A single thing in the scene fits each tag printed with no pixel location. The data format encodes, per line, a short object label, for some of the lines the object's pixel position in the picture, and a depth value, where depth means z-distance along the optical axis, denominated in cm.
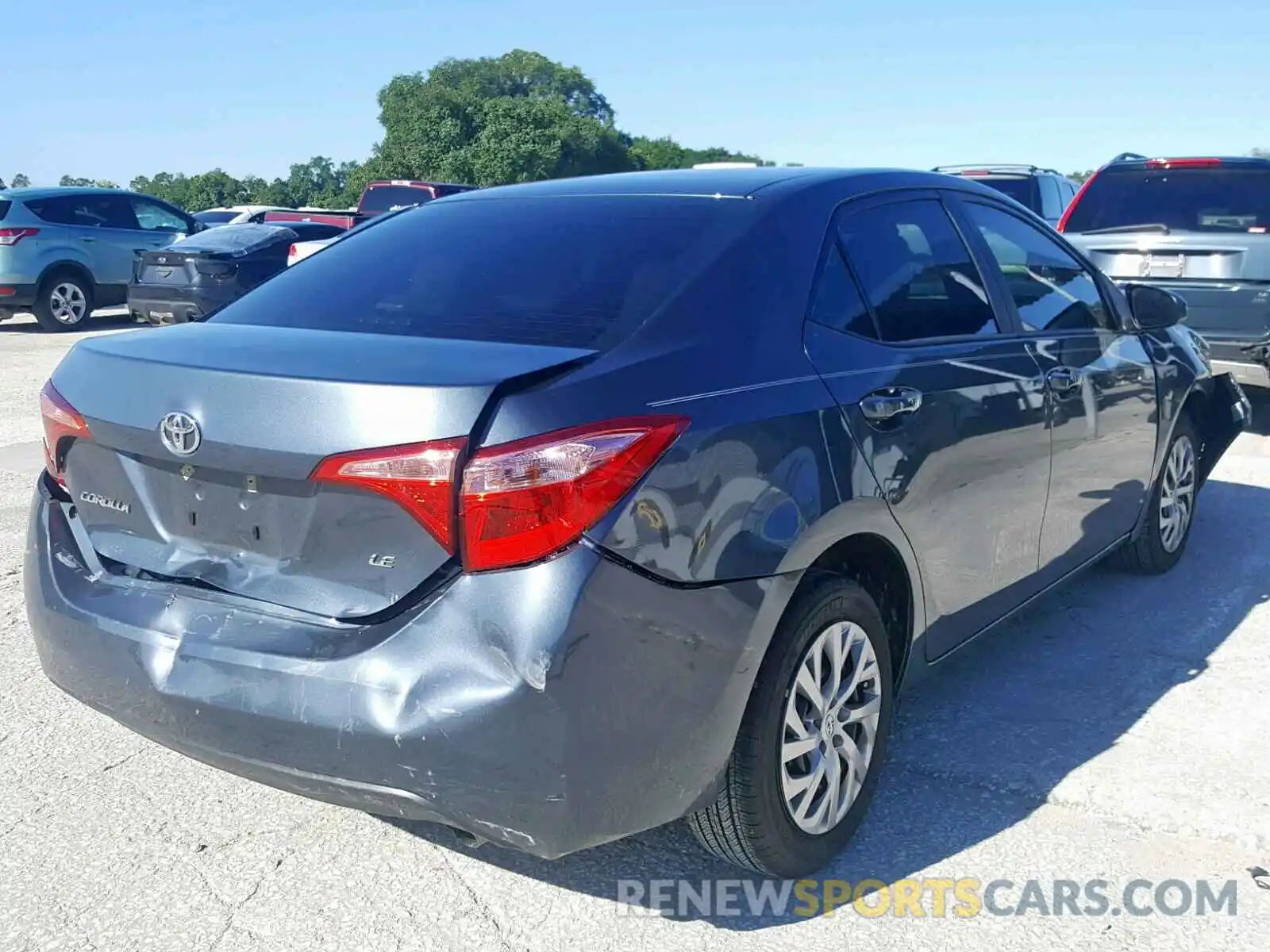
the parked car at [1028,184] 1291
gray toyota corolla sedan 229
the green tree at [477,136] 7738
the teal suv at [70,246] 1460
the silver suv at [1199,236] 791
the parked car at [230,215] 2166
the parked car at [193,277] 1334
